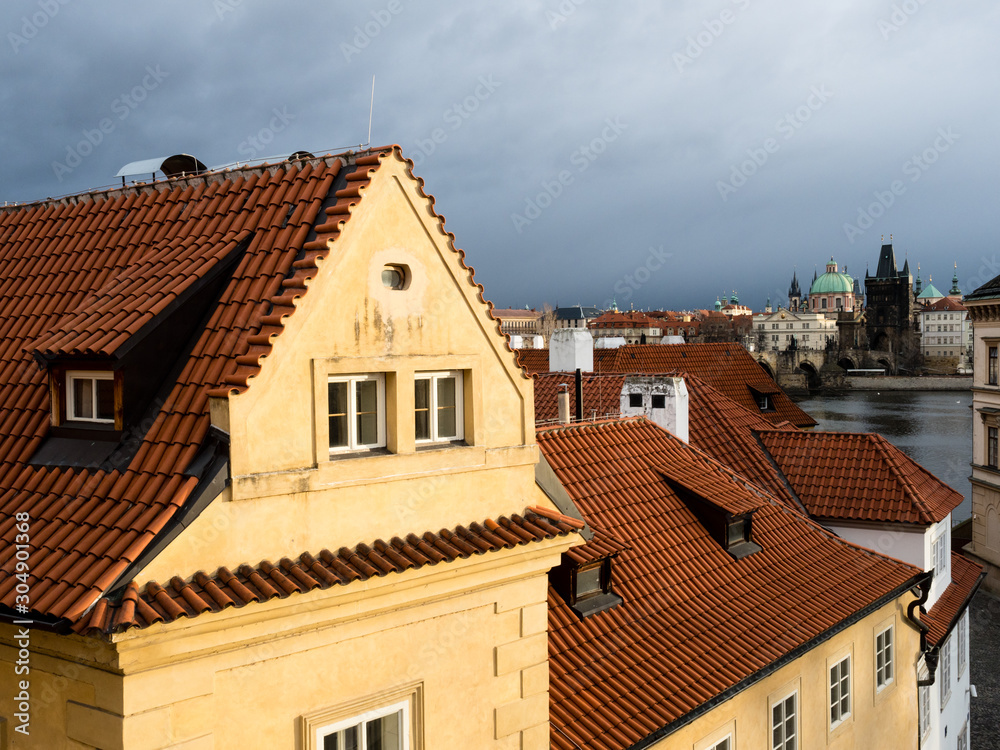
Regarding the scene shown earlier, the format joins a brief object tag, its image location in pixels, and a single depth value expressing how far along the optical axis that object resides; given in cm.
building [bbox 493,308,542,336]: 19032
